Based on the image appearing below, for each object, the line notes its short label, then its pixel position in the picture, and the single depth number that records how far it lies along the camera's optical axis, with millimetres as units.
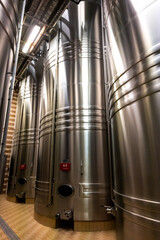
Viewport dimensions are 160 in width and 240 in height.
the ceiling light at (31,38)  4930
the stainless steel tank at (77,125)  3336
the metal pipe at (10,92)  2050
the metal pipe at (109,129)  2496
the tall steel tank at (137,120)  1522
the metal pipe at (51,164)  3513
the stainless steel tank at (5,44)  1990
